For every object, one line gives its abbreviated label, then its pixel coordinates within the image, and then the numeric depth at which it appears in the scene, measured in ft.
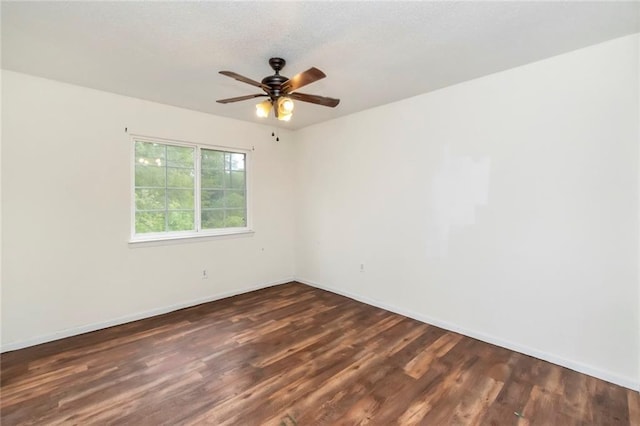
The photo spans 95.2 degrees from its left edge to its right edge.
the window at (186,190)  11.91
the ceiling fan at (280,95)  7.34
